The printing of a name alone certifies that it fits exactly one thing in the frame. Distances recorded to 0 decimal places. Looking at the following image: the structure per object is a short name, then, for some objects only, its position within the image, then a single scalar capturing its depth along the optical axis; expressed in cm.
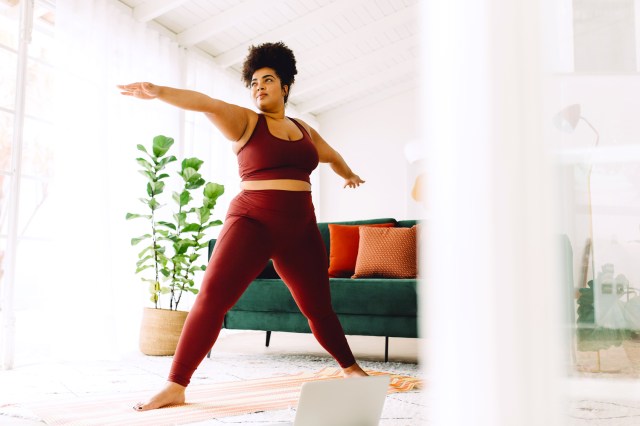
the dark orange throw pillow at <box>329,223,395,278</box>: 355
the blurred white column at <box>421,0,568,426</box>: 36
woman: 176
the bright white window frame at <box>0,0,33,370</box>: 277
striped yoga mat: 158
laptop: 109
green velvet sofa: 276
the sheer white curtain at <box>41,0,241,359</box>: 320
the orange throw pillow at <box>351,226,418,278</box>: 325
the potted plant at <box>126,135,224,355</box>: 335
